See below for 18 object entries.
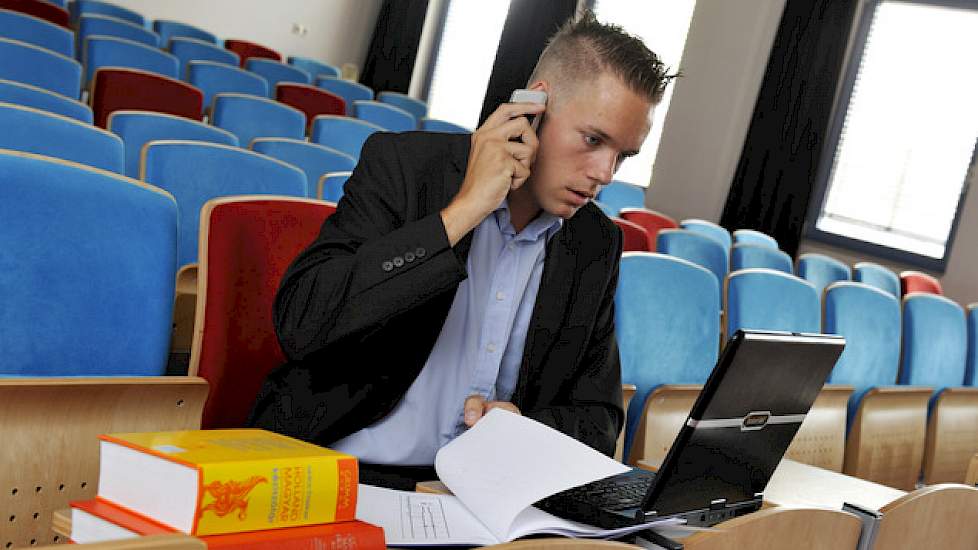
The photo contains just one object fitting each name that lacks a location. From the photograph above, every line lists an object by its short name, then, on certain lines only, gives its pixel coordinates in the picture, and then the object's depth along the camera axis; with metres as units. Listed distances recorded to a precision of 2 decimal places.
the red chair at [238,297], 2.21
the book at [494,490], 1.45
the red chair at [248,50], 10.30
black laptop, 1.53
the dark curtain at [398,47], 12.98
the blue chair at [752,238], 6.96
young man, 1.79
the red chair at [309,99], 7.72
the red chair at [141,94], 5.36
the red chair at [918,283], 7.44
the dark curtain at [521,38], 10.31
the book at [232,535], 1.13
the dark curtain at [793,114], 9.19
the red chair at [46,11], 7.83
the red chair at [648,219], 6.34
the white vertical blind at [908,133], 8.88
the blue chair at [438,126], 7.70
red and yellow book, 1.11
